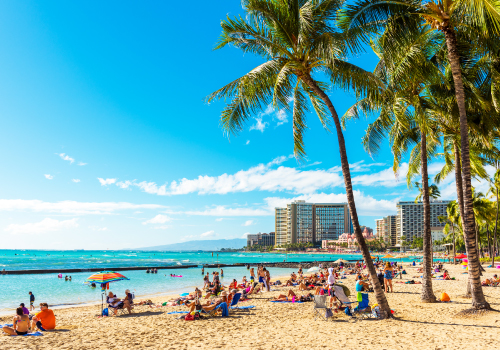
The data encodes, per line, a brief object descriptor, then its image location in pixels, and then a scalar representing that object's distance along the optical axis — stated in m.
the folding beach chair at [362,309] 9.98
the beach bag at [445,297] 12.00
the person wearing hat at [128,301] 13.75
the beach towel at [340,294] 10.99
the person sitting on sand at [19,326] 9.58
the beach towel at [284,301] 14.27
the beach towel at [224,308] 11.71
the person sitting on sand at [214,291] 18.56
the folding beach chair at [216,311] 11.56
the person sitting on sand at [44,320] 10.38
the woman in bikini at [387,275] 16.41
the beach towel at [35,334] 9.60
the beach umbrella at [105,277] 13.35
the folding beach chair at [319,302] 10.29
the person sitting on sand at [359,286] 11.38
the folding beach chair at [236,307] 12.96
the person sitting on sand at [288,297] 14.70
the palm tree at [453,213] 39.11
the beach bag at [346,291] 12.02
